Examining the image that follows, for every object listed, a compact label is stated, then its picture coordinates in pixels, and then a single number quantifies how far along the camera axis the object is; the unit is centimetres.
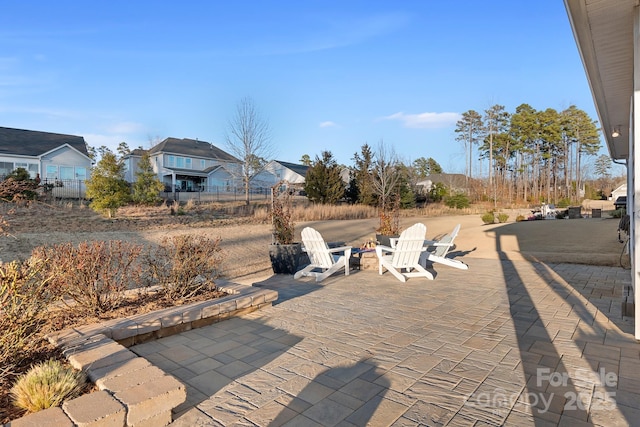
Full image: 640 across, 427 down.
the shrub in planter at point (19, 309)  229
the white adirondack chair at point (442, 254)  684
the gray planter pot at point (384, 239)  878
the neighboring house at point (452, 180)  3889
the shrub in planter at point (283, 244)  672
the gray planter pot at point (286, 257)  671
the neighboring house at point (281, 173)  4159
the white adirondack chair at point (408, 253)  599
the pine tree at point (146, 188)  1967
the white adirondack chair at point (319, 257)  612
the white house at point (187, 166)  3369
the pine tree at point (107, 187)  1559
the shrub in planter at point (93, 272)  330
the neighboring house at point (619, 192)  3817
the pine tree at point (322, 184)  2605
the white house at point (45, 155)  2583
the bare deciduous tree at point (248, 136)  2677
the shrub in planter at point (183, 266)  411
